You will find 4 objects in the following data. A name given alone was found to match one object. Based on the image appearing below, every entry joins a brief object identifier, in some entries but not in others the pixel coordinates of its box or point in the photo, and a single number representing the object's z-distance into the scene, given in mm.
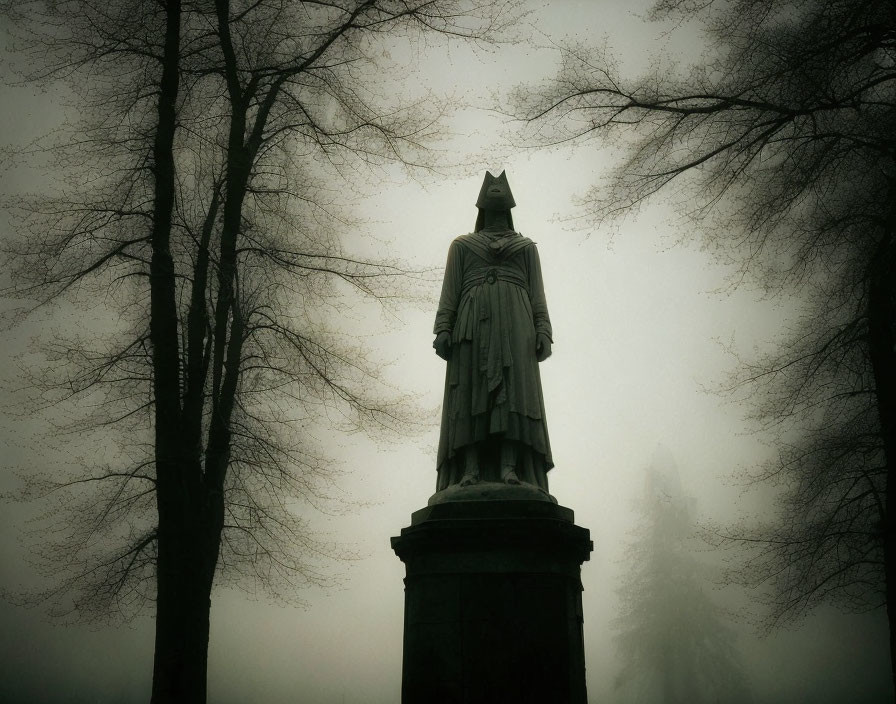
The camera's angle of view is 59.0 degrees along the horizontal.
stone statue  6680
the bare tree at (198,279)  8586
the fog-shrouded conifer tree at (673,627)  20594
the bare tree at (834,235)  8969
